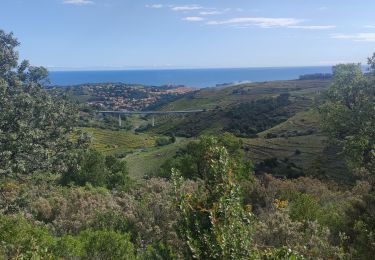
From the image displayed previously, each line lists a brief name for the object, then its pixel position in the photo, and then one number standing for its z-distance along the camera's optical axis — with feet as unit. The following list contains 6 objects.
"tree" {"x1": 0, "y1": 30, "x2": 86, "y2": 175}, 68.49
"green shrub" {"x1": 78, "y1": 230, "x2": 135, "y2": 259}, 58.80
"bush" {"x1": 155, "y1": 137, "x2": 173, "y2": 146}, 370.73
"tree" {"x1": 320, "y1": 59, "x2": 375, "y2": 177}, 100.53
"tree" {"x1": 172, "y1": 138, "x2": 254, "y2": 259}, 25.69
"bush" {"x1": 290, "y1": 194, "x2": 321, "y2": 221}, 65.92
